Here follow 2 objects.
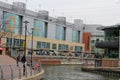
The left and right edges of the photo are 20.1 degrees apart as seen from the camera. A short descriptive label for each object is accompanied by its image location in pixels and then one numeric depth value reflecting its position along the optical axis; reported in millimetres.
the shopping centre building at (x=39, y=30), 115388
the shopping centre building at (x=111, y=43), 67125
